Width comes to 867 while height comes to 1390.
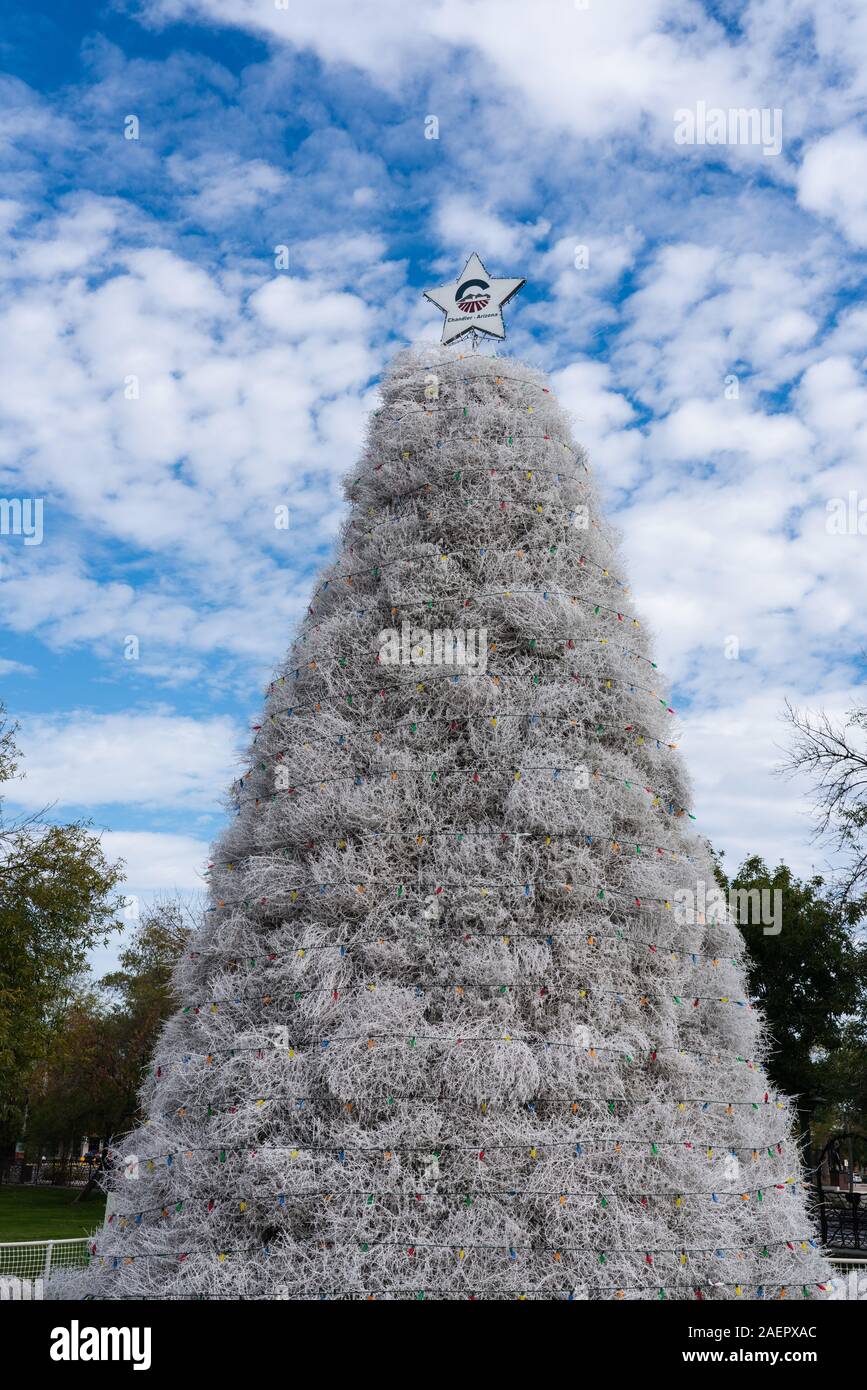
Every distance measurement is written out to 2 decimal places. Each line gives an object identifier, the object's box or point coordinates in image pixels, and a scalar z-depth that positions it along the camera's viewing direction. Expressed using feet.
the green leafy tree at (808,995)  60.95
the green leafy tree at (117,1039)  82.89
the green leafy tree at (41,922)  57.77
